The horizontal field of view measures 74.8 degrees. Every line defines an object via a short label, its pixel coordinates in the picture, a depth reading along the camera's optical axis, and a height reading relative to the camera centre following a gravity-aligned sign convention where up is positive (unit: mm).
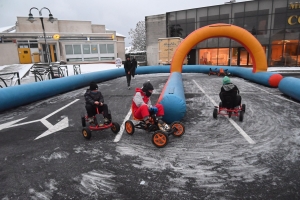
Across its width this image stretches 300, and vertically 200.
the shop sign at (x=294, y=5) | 22764 +6592
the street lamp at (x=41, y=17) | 15841 +4404
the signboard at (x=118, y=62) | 22225 +626
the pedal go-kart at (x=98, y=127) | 5094 -1547
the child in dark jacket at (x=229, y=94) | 6277 -949
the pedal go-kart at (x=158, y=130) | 4527 -1575
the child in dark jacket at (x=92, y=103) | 5285 -916
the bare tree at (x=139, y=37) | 60812 +9100
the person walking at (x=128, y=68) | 12297 -47
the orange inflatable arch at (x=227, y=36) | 13156 +1572
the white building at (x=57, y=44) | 28766 +4098
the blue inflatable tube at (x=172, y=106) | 5547 -1115
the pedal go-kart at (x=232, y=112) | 6145 -1509
